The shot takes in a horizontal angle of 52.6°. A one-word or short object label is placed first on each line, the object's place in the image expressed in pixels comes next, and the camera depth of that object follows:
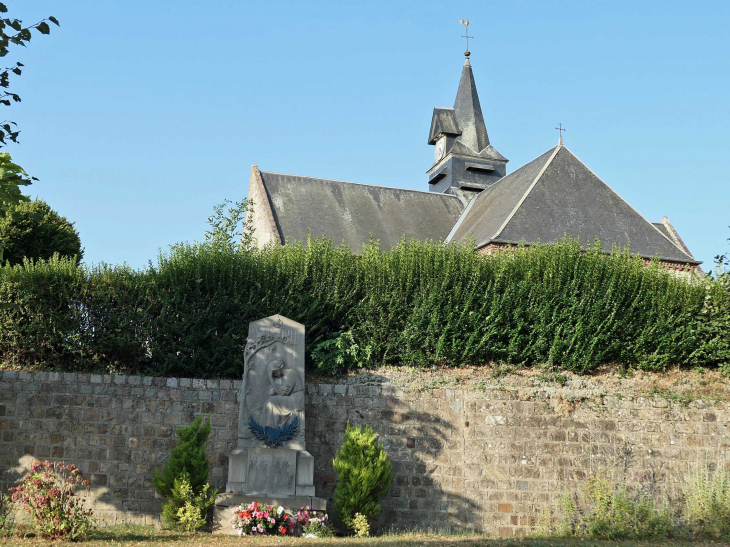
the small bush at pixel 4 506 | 8.71
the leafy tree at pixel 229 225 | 18.06
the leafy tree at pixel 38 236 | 15.57
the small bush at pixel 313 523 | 8.34
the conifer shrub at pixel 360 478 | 9.01
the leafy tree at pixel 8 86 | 6.42
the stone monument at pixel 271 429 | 8.73
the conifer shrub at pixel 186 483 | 8.60
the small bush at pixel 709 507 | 8.62
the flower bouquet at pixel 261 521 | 8.12
